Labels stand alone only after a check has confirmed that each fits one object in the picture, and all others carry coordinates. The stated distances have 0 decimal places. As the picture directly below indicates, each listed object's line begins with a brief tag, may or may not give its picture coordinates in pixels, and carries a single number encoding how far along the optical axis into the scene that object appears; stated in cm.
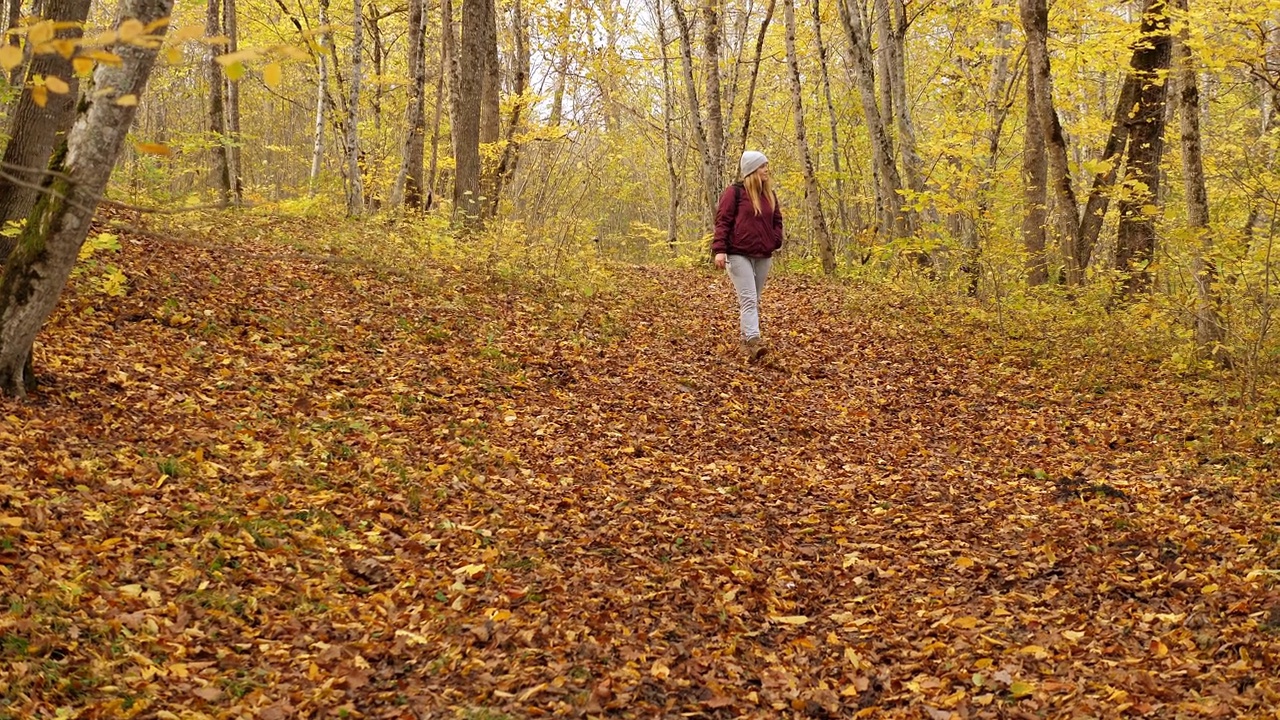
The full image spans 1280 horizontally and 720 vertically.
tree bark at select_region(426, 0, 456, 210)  1565
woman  922
